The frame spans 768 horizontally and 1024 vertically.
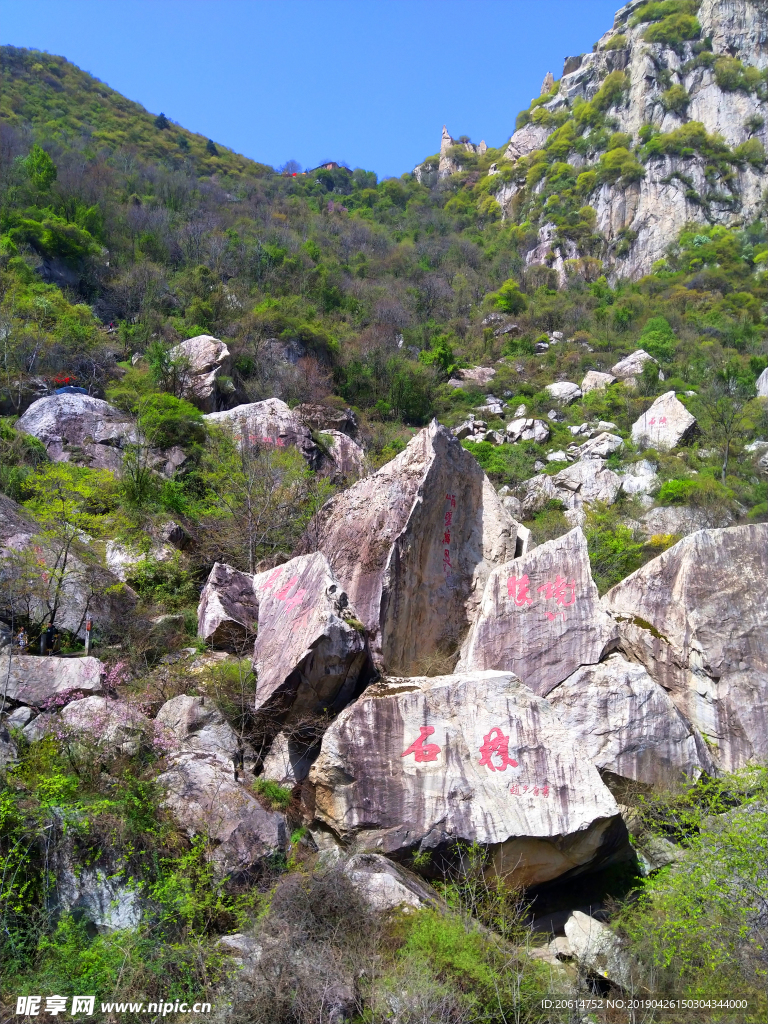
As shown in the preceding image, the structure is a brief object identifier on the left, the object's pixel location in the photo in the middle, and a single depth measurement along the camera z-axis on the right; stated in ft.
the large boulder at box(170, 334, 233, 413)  56.08
